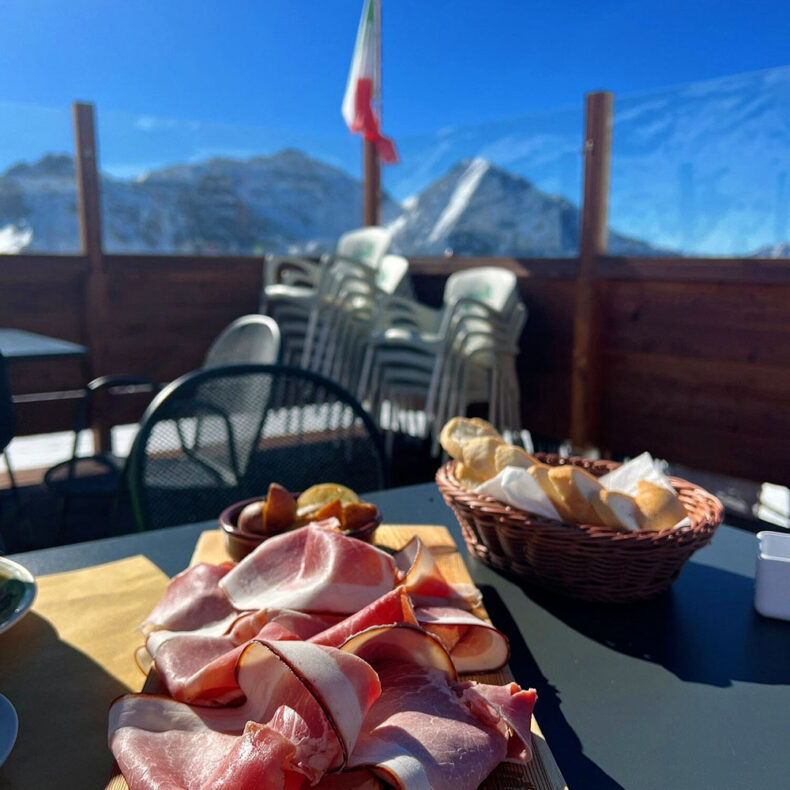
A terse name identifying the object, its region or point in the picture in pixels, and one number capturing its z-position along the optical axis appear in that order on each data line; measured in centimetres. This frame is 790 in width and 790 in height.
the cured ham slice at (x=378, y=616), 57
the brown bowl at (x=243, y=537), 80
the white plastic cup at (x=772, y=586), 76
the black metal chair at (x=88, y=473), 246
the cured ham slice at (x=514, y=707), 49
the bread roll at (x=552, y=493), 83
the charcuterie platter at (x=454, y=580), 48
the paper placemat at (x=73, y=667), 52
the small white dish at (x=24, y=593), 63
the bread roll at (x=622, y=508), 80
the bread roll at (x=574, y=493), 81
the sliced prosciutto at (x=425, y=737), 43
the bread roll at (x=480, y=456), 90
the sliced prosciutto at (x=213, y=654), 53
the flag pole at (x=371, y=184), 532
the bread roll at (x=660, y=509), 80
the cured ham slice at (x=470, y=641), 62
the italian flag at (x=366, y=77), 433
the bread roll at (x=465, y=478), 91
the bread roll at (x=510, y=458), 89
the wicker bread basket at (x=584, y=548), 75
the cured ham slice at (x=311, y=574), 65
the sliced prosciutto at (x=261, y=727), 42
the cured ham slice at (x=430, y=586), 71
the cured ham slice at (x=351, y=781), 43
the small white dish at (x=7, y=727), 48
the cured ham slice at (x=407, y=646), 54
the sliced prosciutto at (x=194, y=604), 68
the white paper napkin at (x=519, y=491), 81
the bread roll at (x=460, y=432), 94
